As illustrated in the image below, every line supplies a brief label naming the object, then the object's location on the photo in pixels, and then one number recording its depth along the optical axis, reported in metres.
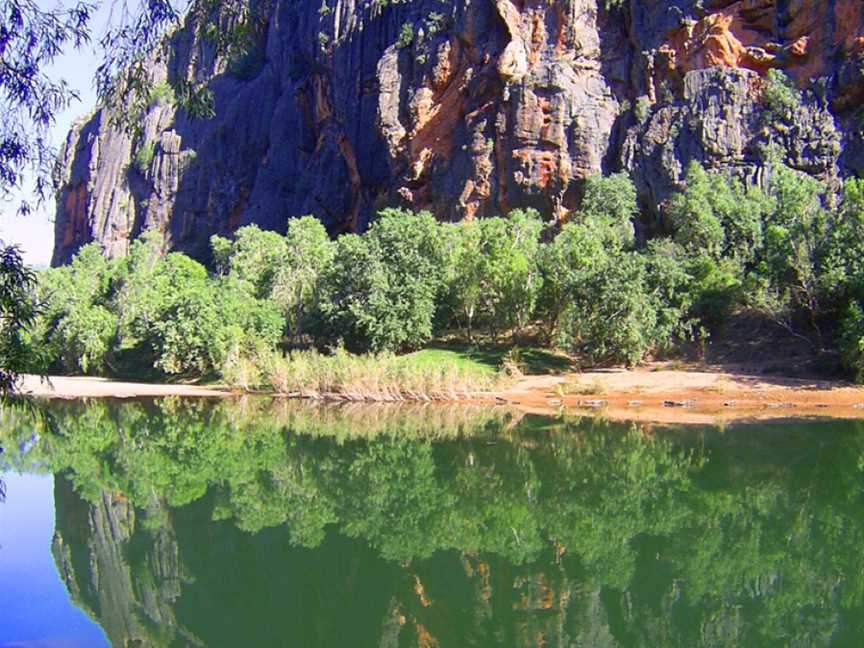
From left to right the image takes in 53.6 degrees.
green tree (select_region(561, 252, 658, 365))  34.38
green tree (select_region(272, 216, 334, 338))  45.12
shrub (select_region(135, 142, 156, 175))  89.75
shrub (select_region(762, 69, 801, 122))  44.78
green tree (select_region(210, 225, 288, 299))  49.50
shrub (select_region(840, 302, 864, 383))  29.38
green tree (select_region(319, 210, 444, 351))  40.00
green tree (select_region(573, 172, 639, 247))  44.15
